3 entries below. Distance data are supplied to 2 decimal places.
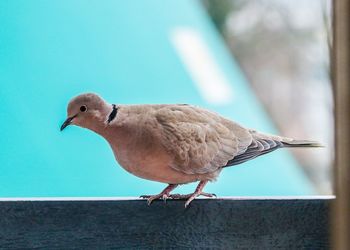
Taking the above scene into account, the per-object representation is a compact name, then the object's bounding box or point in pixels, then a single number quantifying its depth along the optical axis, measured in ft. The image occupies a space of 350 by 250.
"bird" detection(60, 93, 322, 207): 13.21
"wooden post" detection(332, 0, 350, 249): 10.20
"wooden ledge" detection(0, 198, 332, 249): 13.13
